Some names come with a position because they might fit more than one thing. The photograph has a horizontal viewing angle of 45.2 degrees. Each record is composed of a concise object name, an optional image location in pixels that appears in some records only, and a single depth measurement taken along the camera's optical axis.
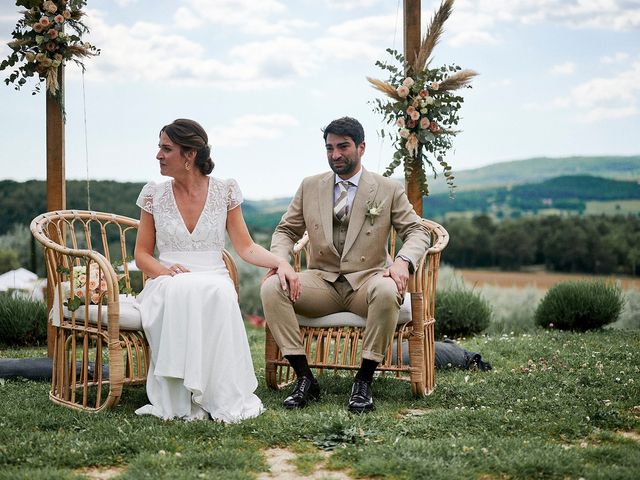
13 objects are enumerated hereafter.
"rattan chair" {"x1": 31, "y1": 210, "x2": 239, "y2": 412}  4.23
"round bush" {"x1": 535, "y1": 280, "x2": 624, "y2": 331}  8.04
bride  4.20
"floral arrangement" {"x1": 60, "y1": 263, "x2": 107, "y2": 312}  4.43
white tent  9.93
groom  4.52
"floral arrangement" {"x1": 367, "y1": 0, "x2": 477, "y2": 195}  5.82
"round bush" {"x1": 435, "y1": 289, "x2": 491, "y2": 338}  8.23
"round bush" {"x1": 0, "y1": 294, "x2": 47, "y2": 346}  7.32
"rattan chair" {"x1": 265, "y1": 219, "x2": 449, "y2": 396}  4.65
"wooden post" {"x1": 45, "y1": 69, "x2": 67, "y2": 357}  5.65
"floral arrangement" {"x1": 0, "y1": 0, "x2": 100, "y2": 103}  5.54
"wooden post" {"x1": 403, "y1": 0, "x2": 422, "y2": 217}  5.98
